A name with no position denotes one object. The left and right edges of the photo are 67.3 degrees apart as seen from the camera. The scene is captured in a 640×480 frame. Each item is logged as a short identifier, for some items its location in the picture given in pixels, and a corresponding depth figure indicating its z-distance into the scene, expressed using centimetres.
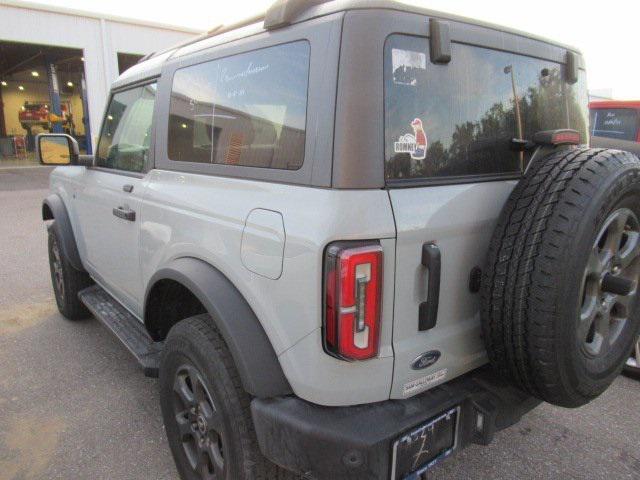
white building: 1733
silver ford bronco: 148
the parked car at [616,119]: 640
